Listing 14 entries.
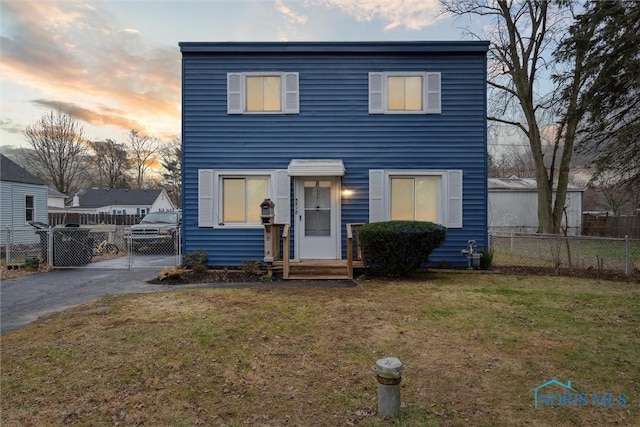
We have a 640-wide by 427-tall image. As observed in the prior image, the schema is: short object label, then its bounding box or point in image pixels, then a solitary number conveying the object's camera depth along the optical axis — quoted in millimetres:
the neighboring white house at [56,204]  29578
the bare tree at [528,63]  15523
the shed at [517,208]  19609
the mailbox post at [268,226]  7793
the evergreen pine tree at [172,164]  43469
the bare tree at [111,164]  38812
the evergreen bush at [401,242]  7203
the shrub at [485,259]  8688
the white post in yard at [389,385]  2484
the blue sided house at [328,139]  8797
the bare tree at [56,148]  31062
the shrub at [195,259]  8594
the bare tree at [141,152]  42281
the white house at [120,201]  35250
